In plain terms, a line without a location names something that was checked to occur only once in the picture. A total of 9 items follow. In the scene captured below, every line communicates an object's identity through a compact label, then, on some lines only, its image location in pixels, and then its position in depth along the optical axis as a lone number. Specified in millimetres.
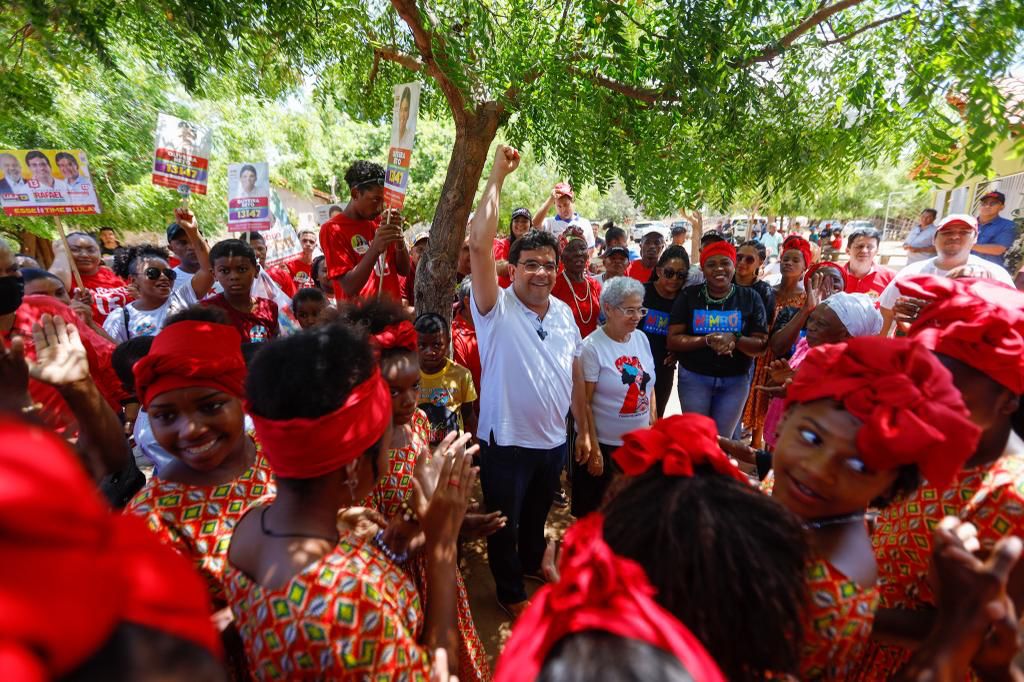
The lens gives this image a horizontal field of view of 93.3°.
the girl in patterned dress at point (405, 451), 1849
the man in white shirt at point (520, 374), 2791
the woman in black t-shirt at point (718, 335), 4145
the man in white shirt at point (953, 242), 4352
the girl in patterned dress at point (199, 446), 1561
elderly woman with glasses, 3355
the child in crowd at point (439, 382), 3150
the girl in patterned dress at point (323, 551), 1140
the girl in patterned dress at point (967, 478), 1509
